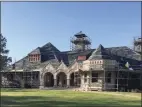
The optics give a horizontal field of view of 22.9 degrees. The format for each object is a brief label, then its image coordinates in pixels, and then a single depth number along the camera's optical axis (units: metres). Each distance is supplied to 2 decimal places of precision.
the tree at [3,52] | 56.68
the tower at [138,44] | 69.99
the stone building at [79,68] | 53.69
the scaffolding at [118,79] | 52.97
